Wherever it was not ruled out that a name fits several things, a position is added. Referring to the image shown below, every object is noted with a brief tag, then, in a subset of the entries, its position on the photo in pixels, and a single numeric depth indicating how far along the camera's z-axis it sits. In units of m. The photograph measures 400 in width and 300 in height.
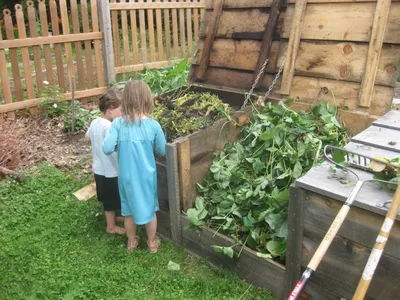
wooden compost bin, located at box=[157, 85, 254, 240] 3.03
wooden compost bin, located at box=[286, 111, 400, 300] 1.98
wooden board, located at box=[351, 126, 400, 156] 2.51
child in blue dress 2.95
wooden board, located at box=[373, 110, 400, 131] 2.89
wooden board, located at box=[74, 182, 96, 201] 4.07
